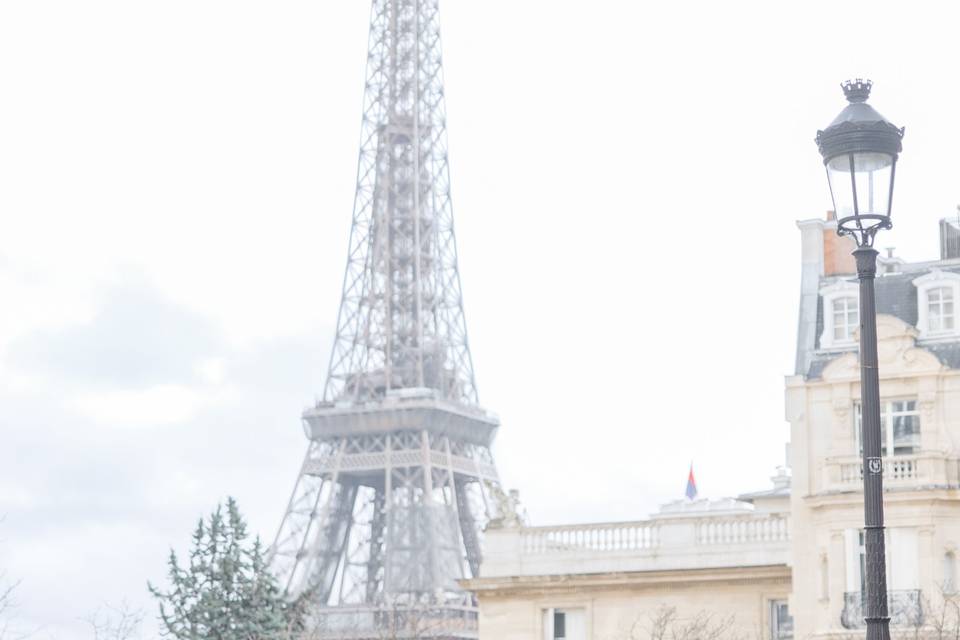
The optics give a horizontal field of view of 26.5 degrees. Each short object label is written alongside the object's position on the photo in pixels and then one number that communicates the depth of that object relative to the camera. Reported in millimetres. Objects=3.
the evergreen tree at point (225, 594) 48188
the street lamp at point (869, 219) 15781
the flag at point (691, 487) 68306
